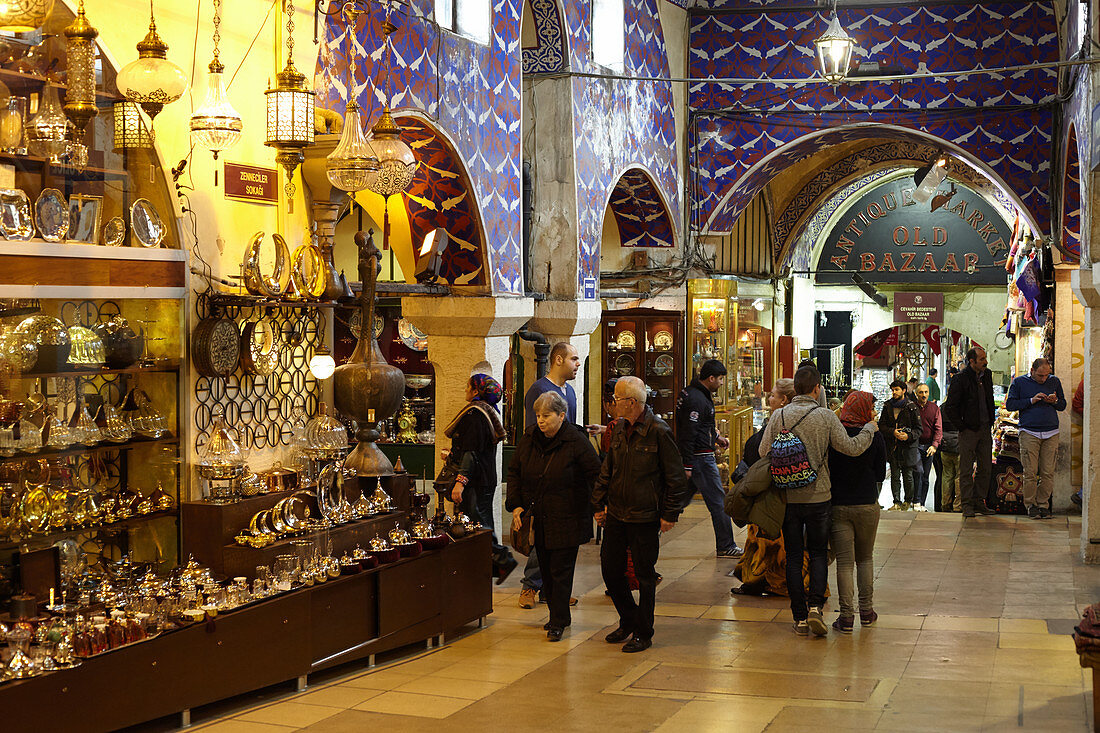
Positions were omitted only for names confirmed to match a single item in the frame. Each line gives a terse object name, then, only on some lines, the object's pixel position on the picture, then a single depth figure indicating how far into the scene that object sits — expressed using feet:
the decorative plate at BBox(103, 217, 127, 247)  19.89
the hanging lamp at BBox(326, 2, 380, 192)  22.17
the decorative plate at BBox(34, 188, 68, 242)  18.69
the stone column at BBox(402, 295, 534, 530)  33.04
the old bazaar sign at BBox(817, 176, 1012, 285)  71.15
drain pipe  38.81
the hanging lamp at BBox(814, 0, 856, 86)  36.83
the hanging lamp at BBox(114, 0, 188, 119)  18.79
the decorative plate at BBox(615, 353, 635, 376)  45.29
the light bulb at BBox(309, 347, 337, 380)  23.50
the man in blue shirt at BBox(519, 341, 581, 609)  26.43
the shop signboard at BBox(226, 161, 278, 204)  22.41
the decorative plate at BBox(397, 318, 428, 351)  46.62
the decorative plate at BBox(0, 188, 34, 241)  18.05
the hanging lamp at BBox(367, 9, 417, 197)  23.79
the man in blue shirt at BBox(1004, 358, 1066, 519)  38.34
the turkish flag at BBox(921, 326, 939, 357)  74.82
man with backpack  22.89
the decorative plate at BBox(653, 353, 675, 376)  44.88
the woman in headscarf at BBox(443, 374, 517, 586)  26.94
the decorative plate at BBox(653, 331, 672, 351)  44.86
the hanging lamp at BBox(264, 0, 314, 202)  21.50
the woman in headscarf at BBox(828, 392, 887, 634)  23.31
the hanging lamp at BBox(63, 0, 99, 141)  18.31
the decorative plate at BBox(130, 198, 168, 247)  20.39
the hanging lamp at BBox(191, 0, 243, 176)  20.18
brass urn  23.84
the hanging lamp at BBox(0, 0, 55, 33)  14.90
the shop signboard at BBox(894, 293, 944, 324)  71.36
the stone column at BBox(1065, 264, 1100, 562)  31.34
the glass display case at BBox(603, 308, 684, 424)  44.80
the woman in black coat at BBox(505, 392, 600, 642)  23.04
